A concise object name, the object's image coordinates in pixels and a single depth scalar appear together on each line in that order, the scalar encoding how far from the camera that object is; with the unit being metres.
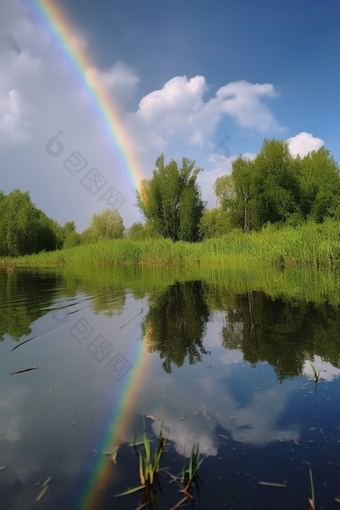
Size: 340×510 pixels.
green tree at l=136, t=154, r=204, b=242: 43.47
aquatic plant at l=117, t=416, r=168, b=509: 1.98
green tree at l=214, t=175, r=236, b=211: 49.69
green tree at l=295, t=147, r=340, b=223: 35.81
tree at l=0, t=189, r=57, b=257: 42.12
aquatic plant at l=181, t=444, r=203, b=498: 2.02
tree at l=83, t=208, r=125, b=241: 63.06
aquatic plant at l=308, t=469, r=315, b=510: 1.85
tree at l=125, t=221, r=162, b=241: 43.69
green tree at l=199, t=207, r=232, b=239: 42.47
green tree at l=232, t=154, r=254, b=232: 39.12
